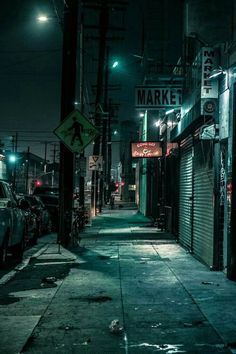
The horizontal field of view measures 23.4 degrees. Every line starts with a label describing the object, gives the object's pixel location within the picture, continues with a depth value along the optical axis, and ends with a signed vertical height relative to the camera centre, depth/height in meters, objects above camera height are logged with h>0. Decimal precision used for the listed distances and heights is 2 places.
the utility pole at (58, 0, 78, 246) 17.52 +3.23
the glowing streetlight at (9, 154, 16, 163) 56.25 +3.80
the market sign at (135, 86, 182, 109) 18.70 +3.38
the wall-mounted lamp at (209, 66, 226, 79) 11.82 +2.65
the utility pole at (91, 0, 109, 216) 31.60 +7.60
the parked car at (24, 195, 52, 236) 21.84 -0.66
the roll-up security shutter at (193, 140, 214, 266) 13.21 -0.07
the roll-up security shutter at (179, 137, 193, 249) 17.11 +0.17
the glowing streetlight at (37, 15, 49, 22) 18.47 +5.81
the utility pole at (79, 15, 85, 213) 24.73 +4.58
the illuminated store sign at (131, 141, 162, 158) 26.11 +2.25
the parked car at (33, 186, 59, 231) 26.27 -0.09
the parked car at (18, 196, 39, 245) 18.83 -1.06
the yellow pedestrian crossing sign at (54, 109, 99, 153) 14.92 +1.71
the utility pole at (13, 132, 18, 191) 83.88 +8.18
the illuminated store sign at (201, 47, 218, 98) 12.27 +2.77
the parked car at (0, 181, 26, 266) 12.87 -0.69
